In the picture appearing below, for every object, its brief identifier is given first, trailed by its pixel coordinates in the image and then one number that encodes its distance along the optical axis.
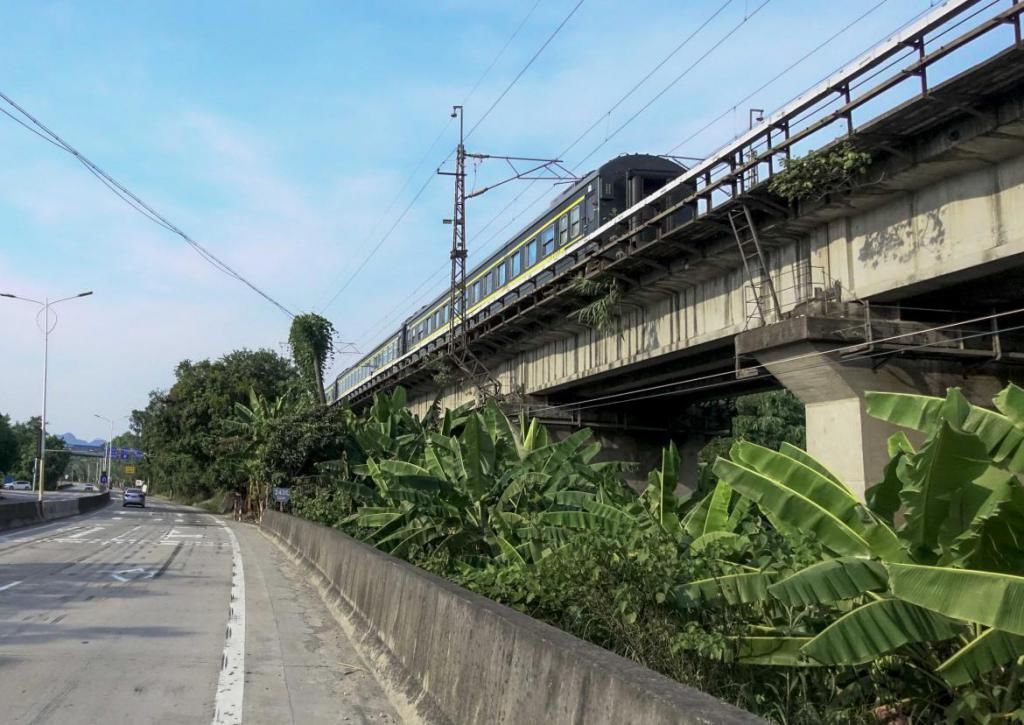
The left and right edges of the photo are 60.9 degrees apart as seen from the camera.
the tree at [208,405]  57.78
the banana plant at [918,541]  4.11
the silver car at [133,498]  65.62
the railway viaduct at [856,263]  12.34
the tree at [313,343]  52.31
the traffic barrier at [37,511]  32.28
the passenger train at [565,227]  22.72
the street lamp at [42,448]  45.69
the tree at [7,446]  110.81
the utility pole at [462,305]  31.02
